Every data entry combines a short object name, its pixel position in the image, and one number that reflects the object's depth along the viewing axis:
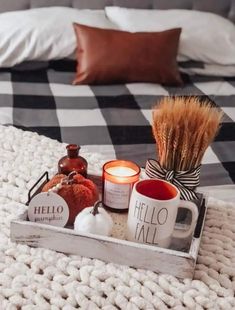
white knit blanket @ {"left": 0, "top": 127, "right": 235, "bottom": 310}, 0.82
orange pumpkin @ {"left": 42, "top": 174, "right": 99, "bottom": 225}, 0.97
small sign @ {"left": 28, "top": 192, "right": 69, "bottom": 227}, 0.94
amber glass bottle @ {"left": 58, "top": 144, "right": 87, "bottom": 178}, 1.06
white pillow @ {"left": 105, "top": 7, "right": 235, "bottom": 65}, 2.35
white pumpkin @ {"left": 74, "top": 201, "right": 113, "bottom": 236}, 0.92
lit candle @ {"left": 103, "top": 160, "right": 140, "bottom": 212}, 1.01
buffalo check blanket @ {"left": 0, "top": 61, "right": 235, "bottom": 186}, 1.52
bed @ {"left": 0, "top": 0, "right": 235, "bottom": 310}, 0.83
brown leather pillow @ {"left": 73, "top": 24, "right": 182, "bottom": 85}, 2.16
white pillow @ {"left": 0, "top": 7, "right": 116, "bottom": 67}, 2.21
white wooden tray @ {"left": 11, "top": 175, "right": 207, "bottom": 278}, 0.88
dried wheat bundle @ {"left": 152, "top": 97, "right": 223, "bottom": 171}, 0.95
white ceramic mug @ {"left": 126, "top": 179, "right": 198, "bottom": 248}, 0.89
